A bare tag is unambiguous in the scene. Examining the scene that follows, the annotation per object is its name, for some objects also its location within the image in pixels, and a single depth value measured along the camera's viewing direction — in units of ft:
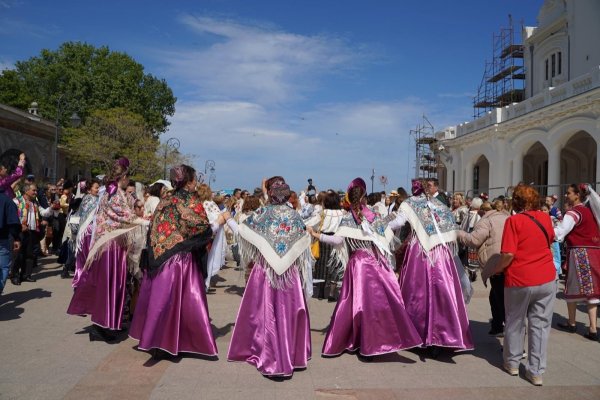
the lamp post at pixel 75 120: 75.58
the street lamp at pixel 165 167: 112.68
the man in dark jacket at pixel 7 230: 21.99
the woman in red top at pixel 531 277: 15.51
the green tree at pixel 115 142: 116.67
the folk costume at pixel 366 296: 17.53
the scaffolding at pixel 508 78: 94.84
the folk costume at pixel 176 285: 16.76
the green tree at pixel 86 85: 132.77
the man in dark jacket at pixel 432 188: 20.34
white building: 60.39
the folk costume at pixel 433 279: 17.97
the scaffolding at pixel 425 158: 113.29
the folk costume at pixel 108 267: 19.19
